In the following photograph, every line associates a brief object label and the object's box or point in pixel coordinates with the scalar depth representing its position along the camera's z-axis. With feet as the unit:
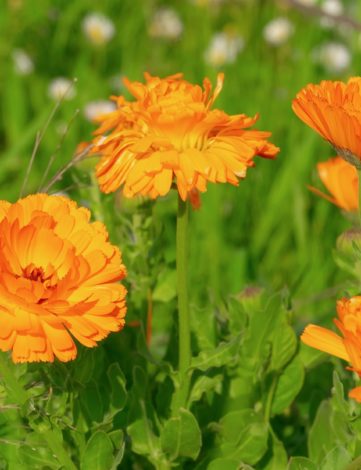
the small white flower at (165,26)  19.99
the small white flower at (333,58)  18.77
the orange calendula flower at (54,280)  5.80
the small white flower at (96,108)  16.65
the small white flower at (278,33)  19.40
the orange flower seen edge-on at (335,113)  6.24
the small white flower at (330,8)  19.41
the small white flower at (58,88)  17.46
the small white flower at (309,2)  19.76
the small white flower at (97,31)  19.03
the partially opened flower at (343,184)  8.84
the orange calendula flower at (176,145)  6.39
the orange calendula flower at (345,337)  5.59
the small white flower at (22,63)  17.91
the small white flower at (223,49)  17.59
